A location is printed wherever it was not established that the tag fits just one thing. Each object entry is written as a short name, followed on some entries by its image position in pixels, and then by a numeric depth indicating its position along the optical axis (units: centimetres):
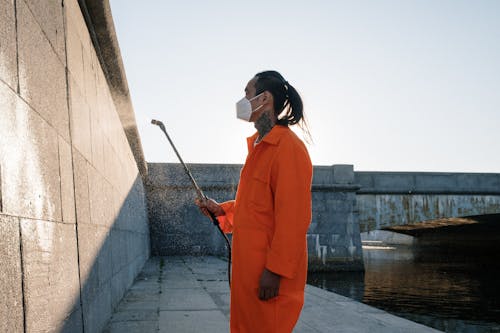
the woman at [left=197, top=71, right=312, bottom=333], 183
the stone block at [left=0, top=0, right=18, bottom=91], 144
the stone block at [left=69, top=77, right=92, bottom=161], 254
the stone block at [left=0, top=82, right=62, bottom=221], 145
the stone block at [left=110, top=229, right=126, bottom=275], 423
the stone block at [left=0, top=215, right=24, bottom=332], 134
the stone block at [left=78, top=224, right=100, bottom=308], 260
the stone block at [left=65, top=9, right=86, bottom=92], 255
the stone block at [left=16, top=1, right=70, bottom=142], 167
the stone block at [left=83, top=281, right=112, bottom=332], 277
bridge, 1366
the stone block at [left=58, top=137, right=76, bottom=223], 219
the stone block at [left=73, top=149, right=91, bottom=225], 254
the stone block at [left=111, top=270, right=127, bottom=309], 413
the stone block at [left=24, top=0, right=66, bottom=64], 191
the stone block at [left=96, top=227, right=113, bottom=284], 336
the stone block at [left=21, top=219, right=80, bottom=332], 160
